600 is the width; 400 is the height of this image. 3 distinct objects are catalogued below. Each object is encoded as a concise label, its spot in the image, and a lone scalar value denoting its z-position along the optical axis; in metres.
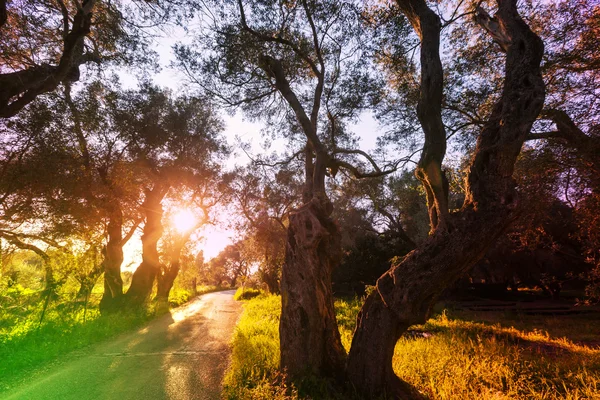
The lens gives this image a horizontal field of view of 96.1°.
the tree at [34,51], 7.04
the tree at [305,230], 5.46
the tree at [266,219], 21.30
